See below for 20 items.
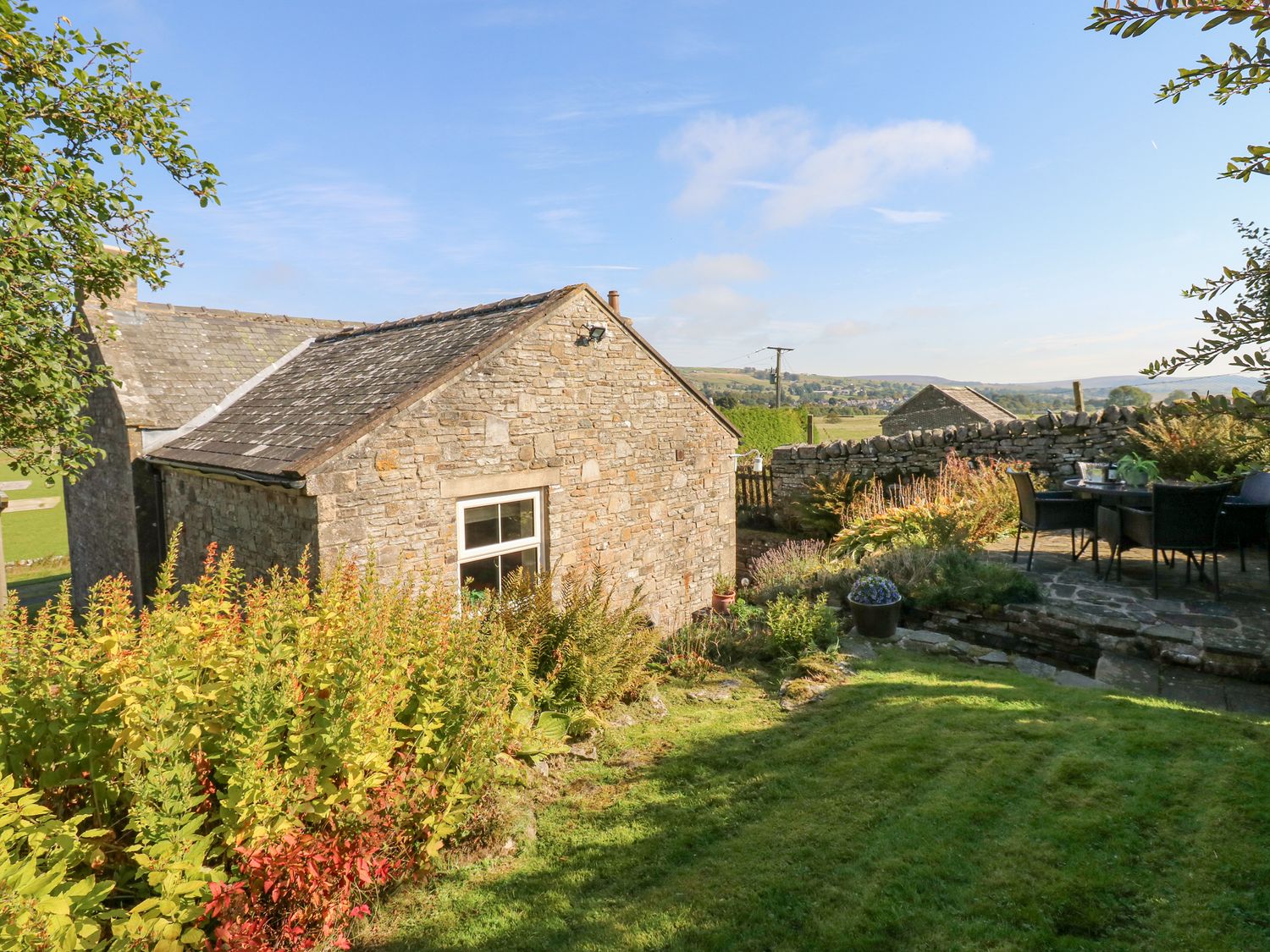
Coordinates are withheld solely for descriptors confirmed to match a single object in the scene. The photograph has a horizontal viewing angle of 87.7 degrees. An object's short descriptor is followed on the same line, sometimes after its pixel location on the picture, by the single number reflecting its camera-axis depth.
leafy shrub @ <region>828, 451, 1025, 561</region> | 10.61
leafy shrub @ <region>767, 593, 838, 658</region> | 7.85
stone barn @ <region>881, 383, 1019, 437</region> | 22.14
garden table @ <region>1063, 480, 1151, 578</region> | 8.34
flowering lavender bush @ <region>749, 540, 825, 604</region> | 10.09
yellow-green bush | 2.70
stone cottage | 7.21
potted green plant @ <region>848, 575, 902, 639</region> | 8.13
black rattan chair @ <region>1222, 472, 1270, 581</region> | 8.45
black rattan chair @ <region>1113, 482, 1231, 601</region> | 7.34
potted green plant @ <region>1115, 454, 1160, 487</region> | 8.46
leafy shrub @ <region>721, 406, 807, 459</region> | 22.34
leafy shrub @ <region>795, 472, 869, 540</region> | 15.03
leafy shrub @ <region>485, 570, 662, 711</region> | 6.16
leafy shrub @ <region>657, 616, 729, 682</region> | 7.73
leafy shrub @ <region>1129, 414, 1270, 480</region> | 11.16
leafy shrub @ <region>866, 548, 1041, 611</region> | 8.12
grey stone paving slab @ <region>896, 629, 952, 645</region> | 7.99
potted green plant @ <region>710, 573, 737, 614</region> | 11.17
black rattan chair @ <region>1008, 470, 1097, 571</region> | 9.07
